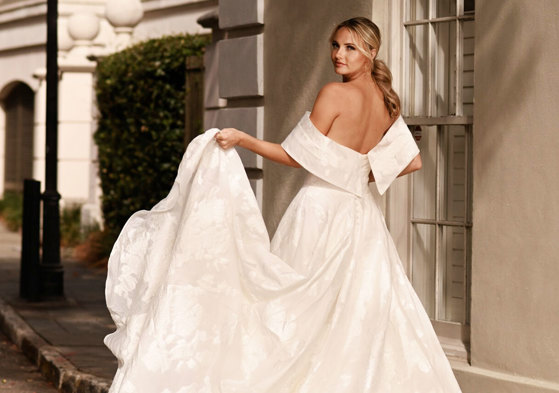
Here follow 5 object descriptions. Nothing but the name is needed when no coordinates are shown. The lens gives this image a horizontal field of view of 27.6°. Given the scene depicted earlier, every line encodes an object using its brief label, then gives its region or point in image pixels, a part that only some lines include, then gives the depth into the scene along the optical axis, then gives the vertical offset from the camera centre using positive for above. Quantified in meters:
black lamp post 10.92 -0.13
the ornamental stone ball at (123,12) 15.84 +2.41
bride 5.28 -0.43
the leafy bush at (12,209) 20.55 -0.51
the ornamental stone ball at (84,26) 16.83 +2.33
